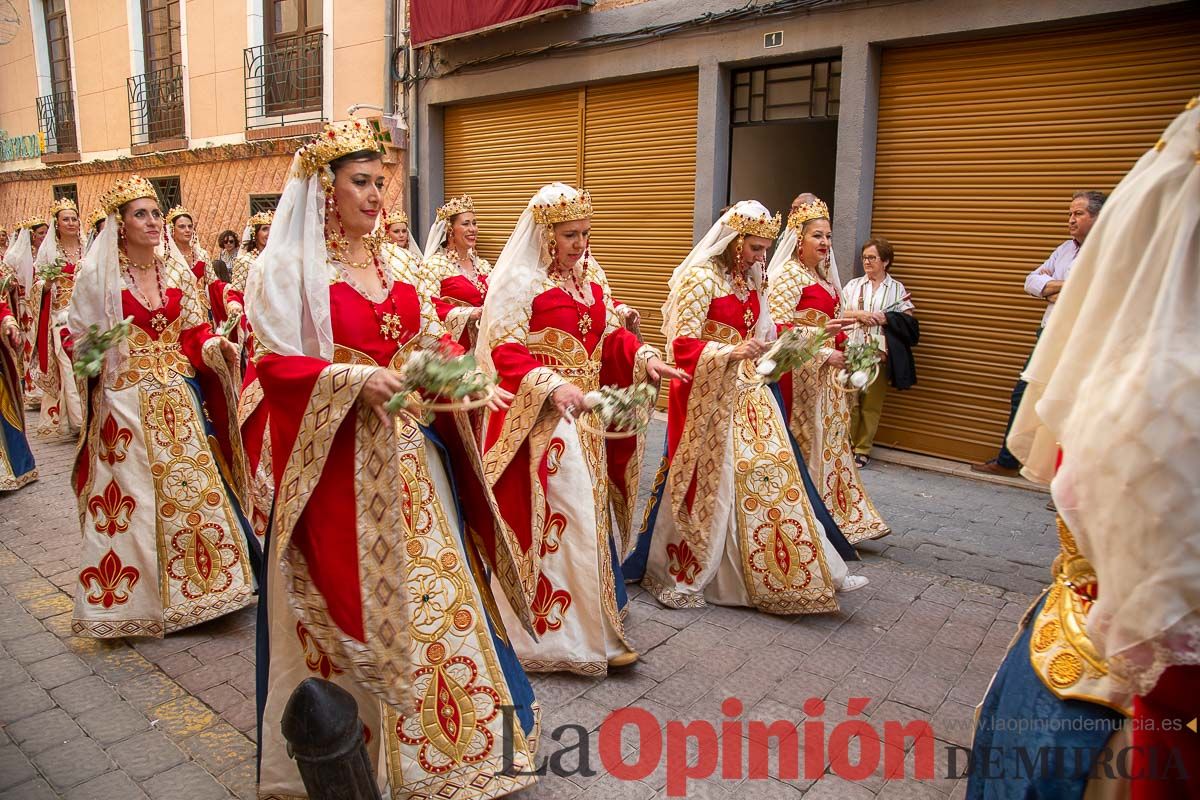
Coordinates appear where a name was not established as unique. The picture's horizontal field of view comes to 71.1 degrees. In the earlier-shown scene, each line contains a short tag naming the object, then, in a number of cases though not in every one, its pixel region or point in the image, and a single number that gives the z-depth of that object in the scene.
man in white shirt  5.98
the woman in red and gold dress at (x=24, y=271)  9.16
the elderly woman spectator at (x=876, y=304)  7.19
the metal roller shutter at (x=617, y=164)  9.22
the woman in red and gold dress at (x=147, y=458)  4.16
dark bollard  1.97
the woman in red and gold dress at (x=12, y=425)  6.53
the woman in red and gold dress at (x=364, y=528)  2.58
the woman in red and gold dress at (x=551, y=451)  3.73
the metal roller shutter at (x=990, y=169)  6.34
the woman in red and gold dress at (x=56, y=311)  7.84
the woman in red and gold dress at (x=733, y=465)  4.34
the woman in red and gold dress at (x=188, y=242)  7.88
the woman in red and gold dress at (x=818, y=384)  5.19
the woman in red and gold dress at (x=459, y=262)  6.97
